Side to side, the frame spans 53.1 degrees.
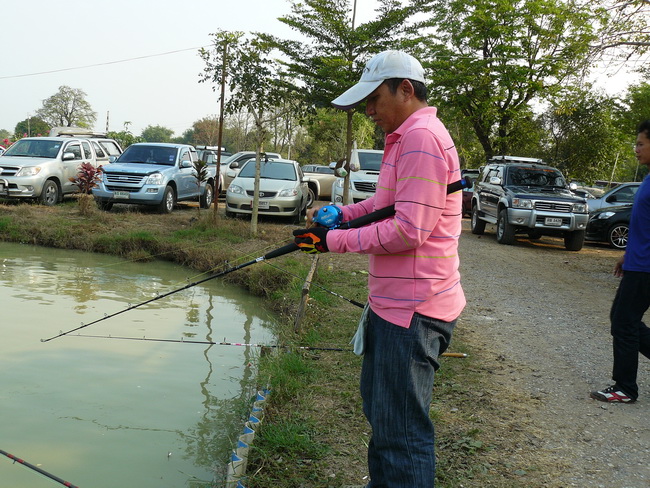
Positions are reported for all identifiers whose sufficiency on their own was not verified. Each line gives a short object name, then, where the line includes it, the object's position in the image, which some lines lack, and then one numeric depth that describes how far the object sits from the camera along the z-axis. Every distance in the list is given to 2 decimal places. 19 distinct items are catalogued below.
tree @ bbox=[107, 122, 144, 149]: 48.51
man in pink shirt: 2.37
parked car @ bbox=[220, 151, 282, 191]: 20.82
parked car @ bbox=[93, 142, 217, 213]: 15.52
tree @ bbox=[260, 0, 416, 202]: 18.00
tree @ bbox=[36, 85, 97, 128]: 69.69
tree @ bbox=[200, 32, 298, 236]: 12.70
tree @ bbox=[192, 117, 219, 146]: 61.44
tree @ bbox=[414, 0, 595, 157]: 24.12
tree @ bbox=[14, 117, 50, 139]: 74.27
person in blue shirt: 4.49
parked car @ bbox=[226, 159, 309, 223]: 15.09
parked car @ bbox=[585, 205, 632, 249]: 15.09
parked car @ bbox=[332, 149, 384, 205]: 15.06
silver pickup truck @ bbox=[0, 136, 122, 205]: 15.81
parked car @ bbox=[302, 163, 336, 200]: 23.70
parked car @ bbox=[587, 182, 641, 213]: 15.48
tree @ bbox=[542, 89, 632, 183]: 24.12
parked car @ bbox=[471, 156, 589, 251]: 13.52
